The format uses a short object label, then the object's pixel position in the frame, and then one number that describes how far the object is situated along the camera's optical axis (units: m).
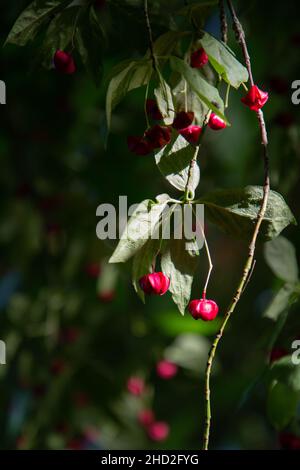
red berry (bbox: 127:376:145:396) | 1.61
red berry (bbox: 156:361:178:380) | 1.63
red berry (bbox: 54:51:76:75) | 1.13
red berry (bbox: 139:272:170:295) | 1.10
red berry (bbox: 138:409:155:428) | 1.73
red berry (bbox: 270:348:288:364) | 1.18
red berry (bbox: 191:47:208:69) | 1.11
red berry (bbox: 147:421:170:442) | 1.74
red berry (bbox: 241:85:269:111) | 1.10
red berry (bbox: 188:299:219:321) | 1.10
